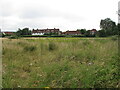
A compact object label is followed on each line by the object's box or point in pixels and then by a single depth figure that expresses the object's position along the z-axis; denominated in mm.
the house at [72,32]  79838
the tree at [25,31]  56844
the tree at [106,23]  58625
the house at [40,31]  86219
